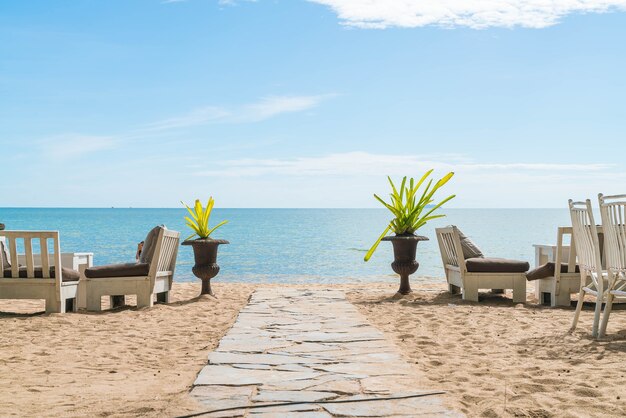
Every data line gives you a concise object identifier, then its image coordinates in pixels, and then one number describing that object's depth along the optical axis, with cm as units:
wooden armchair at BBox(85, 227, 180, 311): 747
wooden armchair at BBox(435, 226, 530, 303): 799
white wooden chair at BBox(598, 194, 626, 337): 482
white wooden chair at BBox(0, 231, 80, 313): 693
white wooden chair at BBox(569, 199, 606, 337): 512
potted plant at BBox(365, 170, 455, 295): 877
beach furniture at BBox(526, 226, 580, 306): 766
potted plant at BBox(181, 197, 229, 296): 869
